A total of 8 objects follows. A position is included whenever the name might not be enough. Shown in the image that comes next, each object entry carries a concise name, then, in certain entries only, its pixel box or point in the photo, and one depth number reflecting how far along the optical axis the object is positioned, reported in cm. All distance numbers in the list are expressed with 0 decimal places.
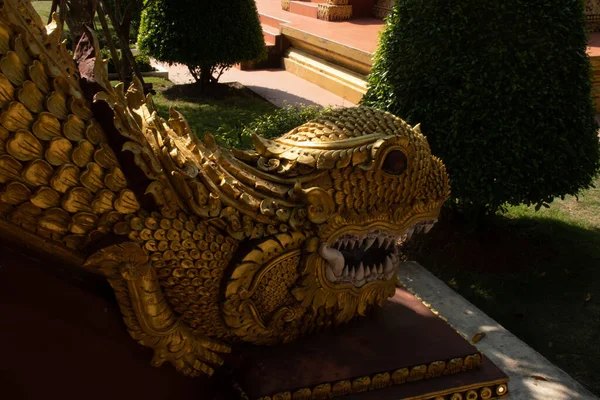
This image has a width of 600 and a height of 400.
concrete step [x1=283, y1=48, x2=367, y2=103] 888
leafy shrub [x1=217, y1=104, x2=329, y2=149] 519
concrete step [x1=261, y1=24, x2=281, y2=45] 1170
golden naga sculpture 164
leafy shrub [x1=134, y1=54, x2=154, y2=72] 1083
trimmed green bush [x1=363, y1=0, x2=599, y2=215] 386
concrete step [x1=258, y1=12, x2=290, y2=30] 1239
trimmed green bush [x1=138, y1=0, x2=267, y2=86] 895
